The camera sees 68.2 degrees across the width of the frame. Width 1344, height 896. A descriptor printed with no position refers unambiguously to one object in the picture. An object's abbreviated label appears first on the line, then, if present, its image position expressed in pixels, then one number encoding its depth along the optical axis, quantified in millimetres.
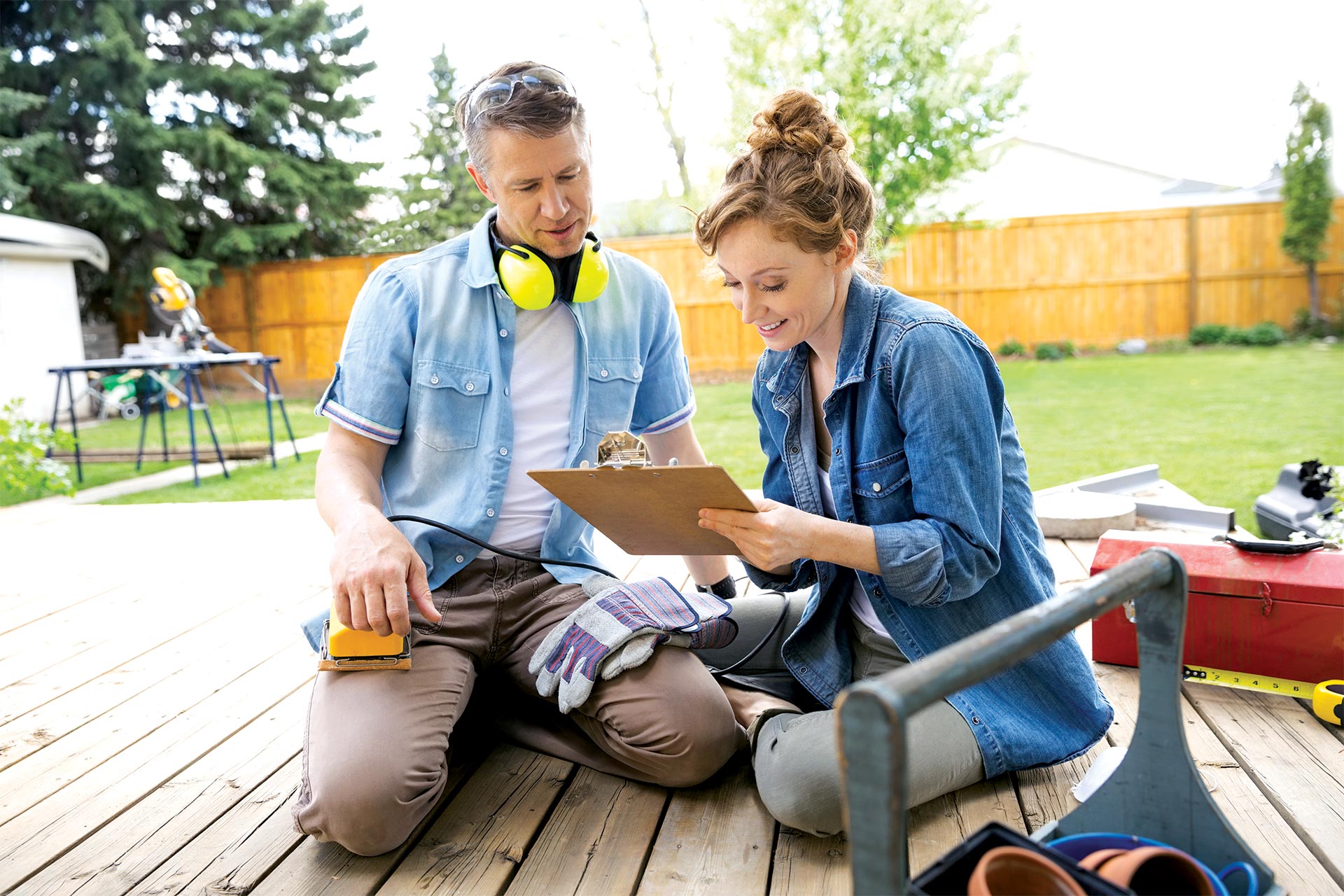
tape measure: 1934
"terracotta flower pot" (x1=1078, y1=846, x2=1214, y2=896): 1048
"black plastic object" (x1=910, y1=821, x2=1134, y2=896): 961
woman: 1551
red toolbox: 2016
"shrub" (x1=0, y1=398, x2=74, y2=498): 5324
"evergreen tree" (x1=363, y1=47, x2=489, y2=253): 14289
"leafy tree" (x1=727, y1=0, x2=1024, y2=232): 9883
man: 1625
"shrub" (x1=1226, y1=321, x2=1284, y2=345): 11297
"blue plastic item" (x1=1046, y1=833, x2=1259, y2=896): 1151
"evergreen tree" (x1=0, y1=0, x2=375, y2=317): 12938
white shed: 10141
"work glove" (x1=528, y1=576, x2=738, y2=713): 1785
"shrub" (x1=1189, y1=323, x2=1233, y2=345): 11523
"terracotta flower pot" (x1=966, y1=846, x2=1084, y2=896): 962
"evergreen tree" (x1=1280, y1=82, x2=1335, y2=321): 11609
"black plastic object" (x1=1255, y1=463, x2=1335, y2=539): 3340
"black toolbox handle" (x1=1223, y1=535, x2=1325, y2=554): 2131
